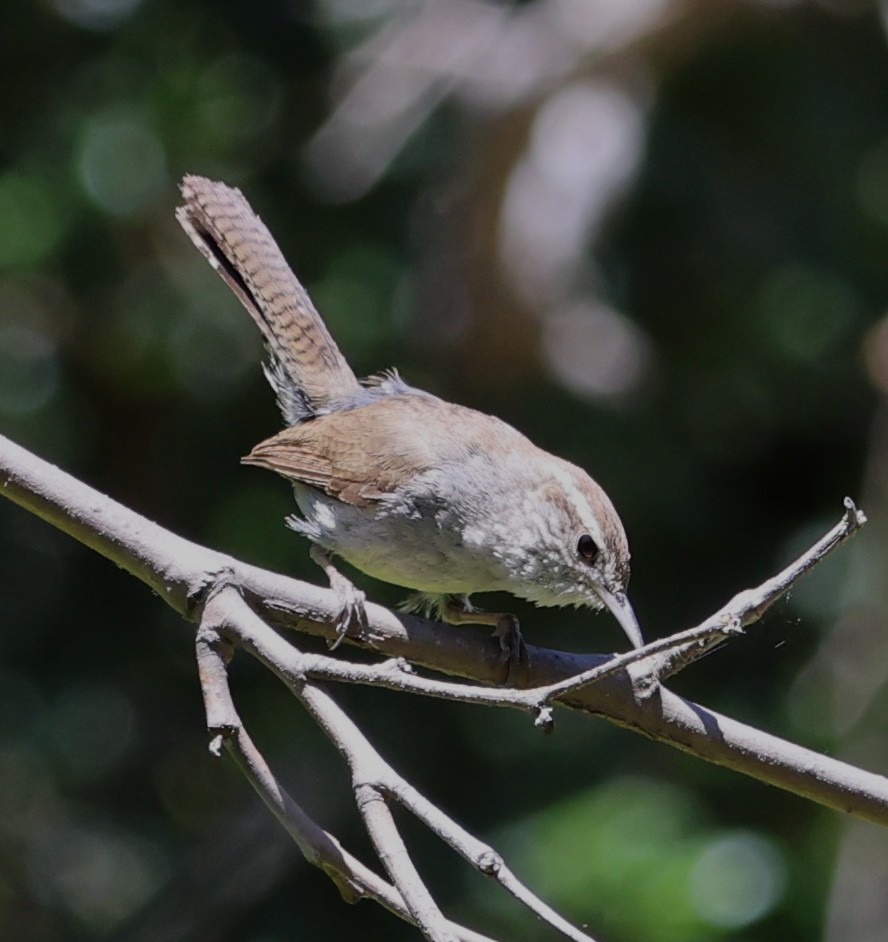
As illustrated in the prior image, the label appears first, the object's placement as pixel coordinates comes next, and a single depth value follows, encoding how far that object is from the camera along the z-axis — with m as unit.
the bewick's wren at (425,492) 6.75
